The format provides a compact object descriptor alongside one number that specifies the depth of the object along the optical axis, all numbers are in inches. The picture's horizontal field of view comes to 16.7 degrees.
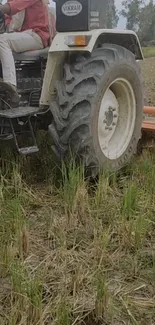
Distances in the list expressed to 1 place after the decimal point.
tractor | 140.6
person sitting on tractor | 144.9
